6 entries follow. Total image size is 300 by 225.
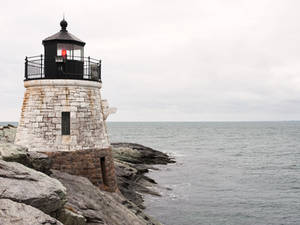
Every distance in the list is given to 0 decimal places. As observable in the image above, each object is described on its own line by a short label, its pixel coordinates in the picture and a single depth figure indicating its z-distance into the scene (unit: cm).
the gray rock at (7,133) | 2686
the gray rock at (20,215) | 588
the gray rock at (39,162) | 1139
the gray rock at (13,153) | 1022
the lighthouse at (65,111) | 1437
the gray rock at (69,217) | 823
